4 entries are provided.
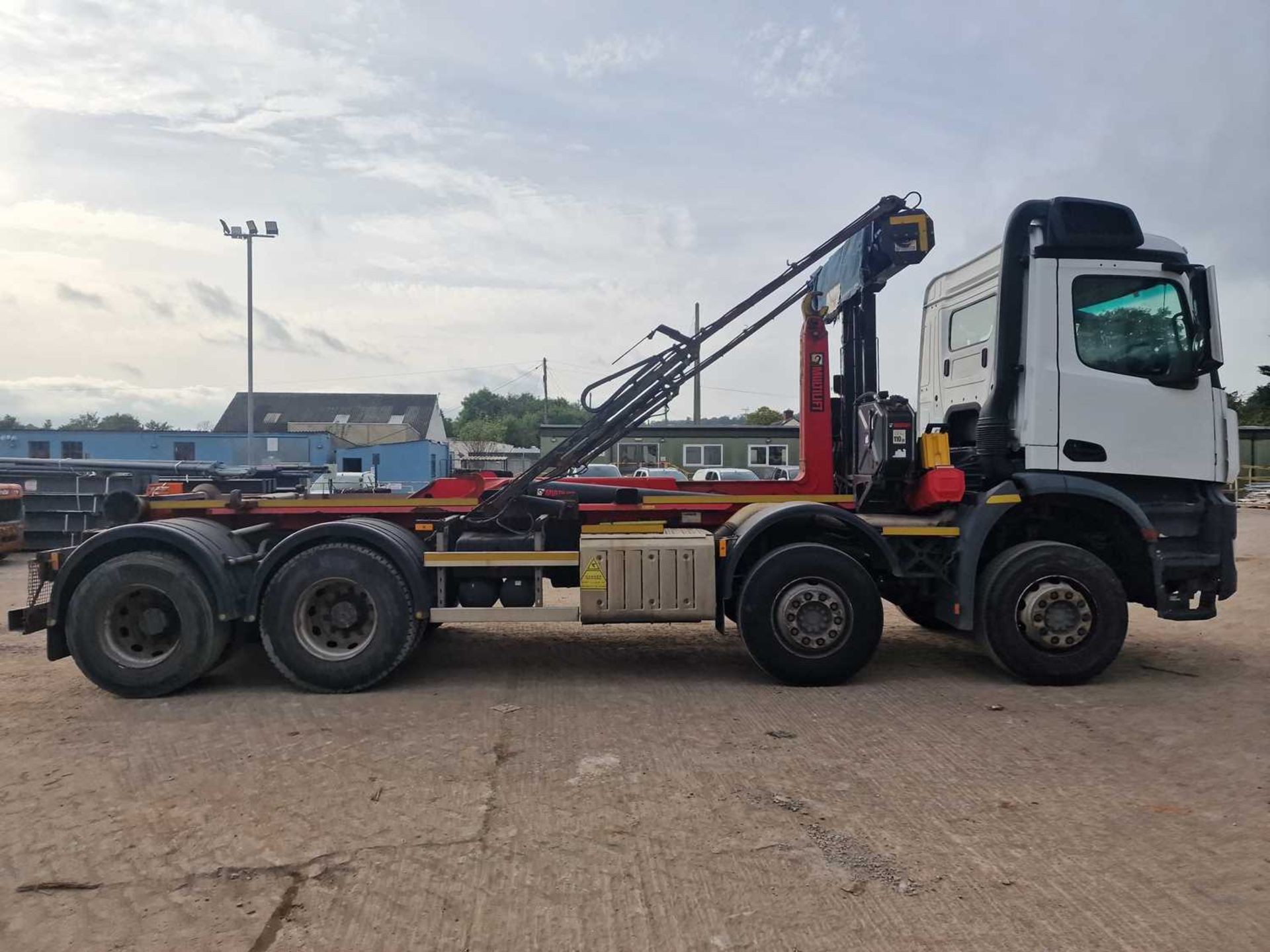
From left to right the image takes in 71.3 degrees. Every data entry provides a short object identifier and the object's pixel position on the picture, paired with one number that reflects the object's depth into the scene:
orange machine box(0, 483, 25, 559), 15.80
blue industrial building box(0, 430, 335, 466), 31.11
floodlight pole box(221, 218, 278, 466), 28.77
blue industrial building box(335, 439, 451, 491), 29.56
